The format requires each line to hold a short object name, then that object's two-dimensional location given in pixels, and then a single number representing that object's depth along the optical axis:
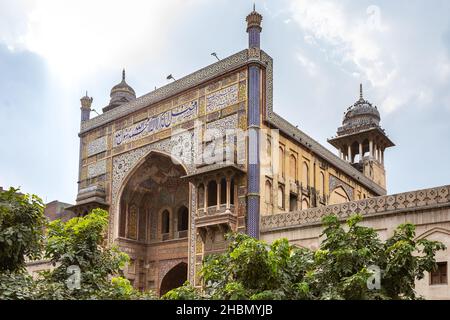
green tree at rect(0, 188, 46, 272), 9.09
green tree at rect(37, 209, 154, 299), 10.47
